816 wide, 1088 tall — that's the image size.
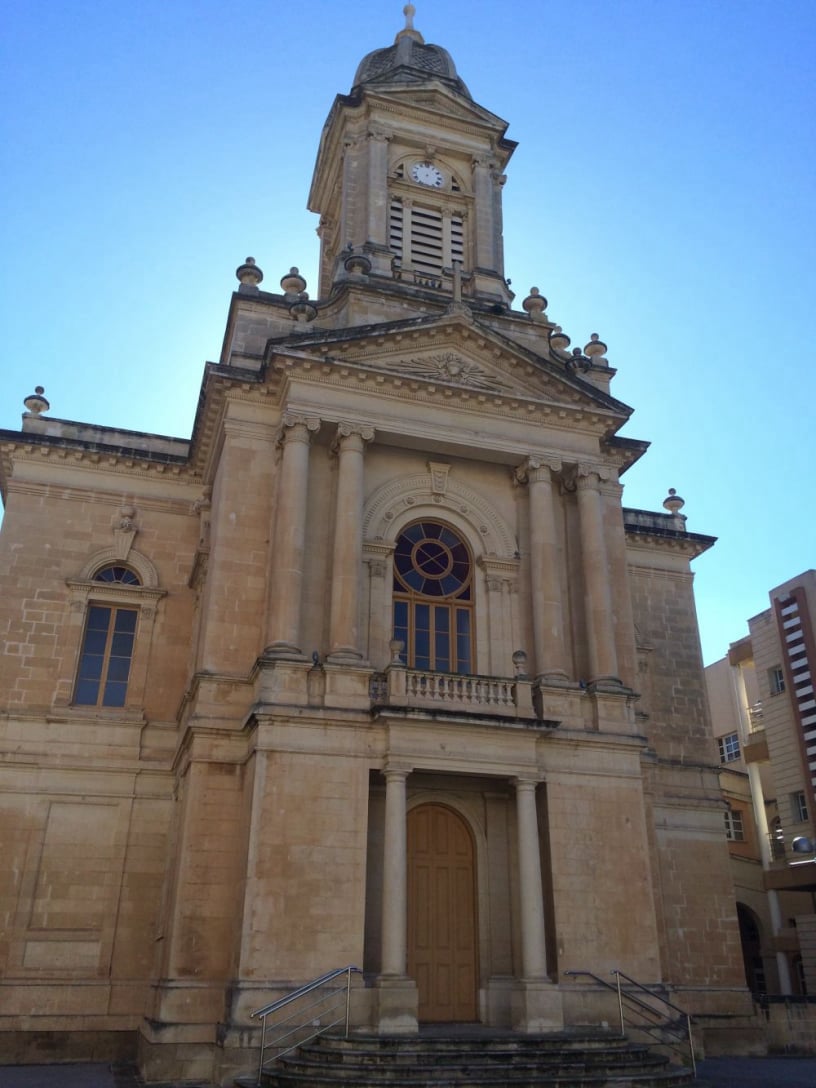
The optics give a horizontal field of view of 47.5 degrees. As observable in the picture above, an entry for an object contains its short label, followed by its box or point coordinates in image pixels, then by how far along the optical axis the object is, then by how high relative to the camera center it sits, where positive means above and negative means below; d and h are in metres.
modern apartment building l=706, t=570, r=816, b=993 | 30.47 +5.96
